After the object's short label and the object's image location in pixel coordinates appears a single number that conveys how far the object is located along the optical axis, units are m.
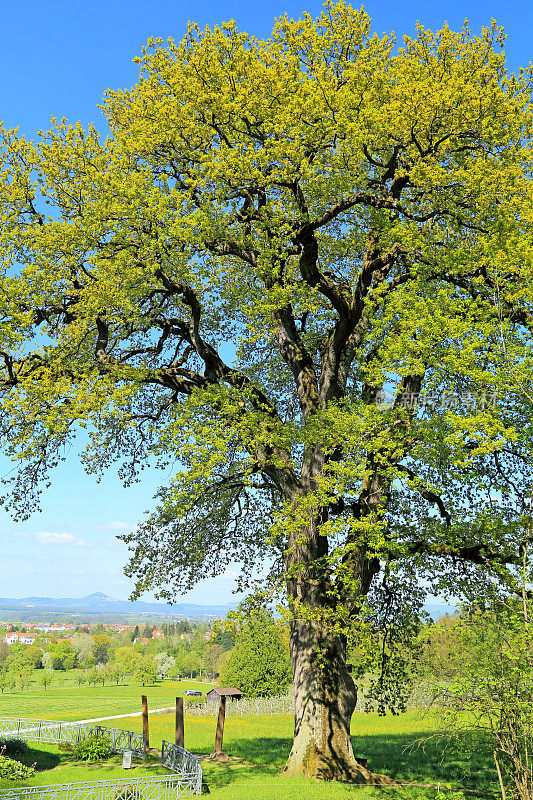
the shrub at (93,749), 19.59
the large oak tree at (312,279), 12.92
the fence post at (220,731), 20.23
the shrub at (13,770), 14.91
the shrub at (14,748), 18.86
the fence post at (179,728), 19.34
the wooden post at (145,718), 20.83
